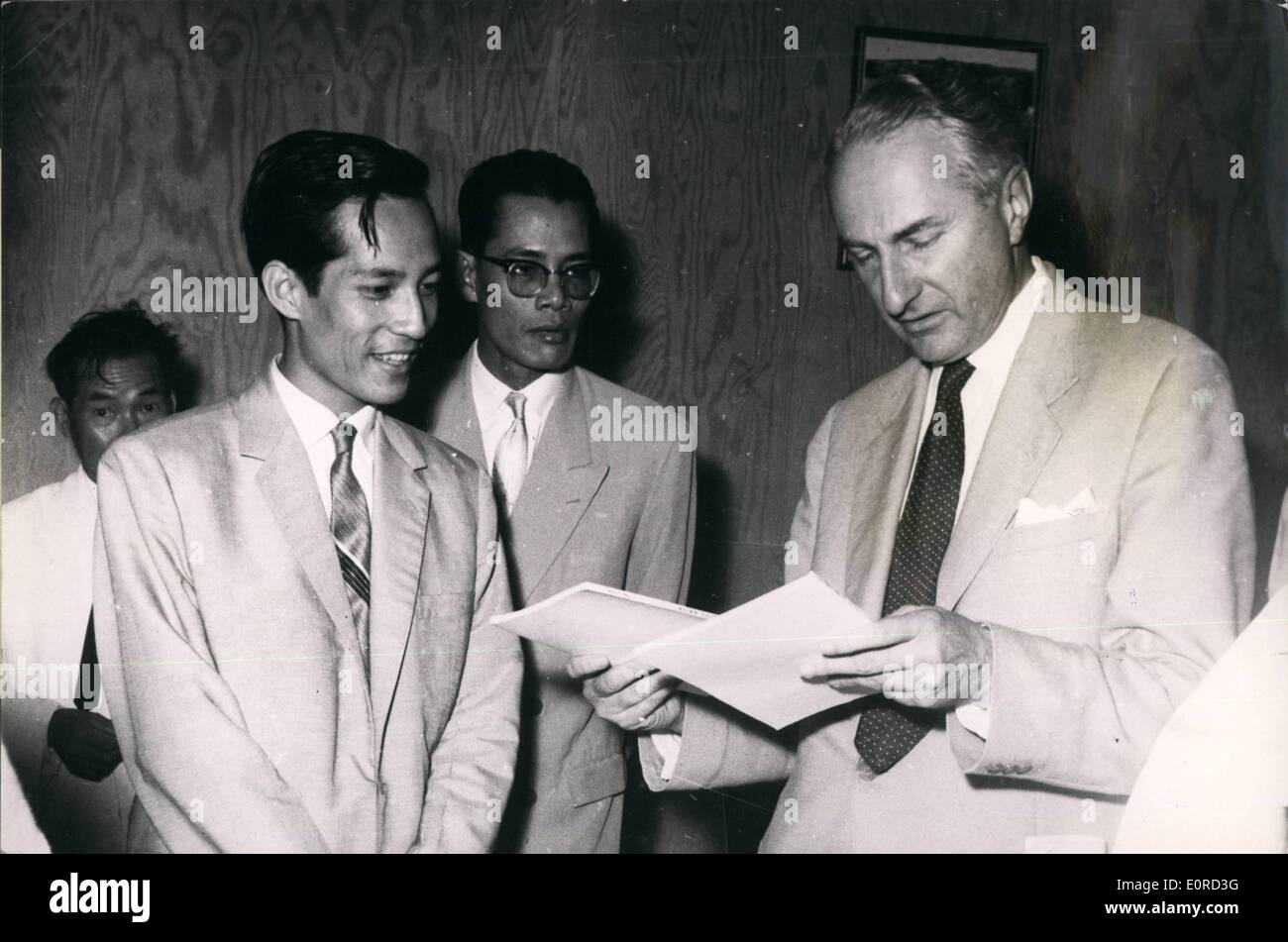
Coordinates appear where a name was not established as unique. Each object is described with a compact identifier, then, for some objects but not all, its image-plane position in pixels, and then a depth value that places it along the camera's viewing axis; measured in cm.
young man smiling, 180
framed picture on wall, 201
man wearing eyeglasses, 192
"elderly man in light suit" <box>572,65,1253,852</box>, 179
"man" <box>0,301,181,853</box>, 188
